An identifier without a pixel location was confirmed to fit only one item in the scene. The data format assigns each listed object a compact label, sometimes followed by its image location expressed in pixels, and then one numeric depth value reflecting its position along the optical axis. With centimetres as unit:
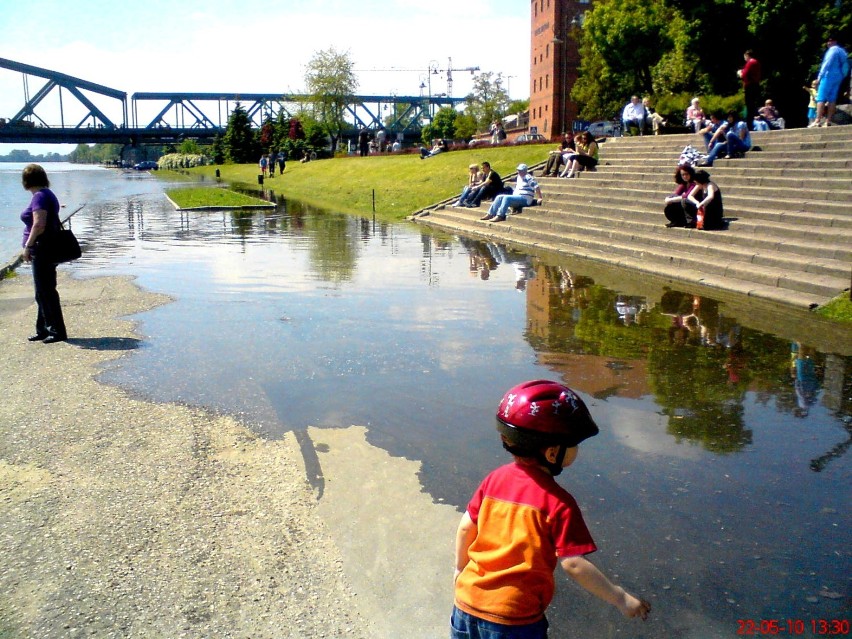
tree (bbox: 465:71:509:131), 9750
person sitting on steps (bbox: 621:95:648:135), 2462
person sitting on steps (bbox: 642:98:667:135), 2373
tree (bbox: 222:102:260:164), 9306
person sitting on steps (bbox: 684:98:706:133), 2231
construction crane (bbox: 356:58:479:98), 16248
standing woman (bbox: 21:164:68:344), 786
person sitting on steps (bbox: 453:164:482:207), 2302
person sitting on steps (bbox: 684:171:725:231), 1305
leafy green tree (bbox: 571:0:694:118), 5388
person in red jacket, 1931
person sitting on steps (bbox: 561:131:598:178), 2097
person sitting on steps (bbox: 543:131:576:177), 2247
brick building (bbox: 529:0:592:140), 8069
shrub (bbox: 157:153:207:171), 11988
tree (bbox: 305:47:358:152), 7962
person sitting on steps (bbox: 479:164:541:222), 1964
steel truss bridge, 12262
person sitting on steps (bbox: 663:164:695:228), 1380
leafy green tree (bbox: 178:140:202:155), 14688
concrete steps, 1079
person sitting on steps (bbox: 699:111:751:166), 1677
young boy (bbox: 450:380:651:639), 222
